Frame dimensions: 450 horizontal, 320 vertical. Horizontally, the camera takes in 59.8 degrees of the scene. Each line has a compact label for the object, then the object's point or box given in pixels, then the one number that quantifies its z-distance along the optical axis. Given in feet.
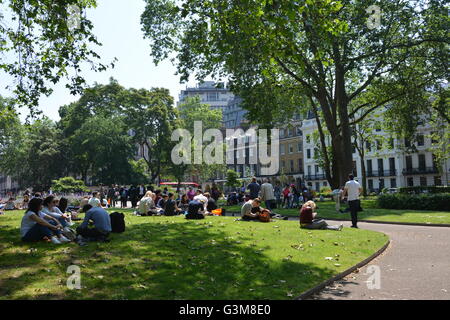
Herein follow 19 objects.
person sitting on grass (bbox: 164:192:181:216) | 60.95
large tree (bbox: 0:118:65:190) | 205.87
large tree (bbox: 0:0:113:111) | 45.57
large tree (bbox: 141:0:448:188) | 39.42
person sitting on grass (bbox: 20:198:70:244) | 30.60
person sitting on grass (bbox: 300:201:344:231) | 44.38
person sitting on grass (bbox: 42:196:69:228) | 36.51
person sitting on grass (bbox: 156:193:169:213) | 68.24
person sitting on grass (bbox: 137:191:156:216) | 61.41
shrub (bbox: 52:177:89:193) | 137.28
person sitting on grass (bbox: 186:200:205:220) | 51.83
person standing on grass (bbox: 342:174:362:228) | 48.47
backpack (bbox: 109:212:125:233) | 36.71
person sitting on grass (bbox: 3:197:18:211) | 88.24
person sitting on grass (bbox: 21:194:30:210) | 89.92
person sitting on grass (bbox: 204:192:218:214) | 64.44
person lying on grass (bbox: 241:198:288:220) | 51.60
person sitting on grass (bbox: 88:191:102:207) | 51.01
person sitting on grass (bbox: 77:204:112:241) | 31.89
